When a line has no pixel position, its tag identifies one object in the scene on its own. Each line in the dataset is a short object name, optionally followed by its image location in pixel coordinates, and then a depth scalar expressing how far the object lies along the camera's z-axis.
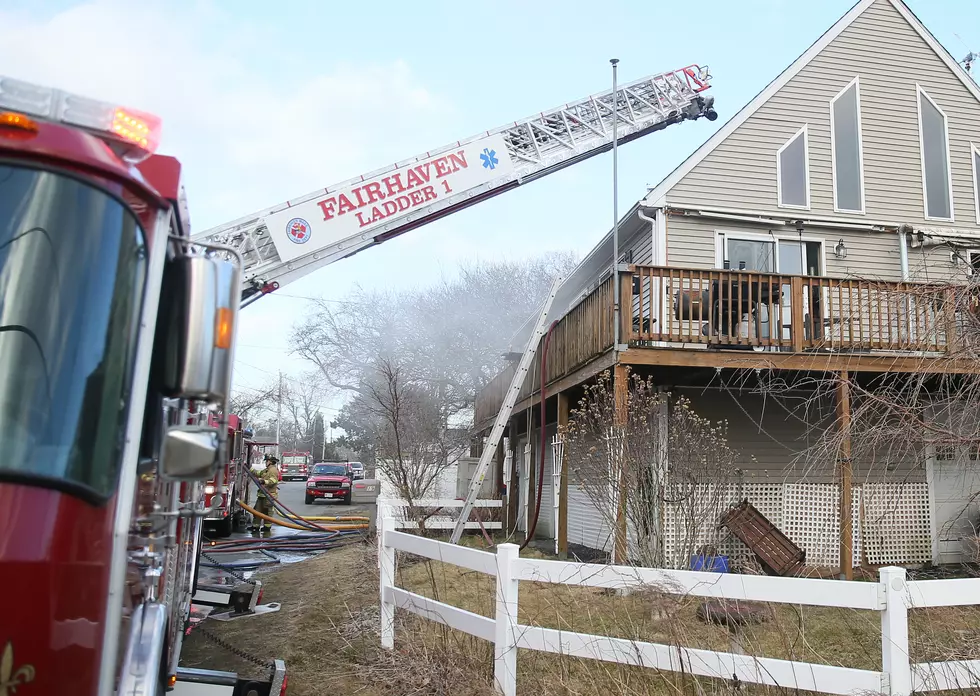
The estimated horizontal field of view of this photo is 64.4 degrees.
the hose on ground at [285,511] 17.00
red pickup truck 33.28
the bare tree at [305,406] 44.31
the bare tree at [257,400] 63.64
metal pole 9.83
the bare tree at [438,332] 39.47
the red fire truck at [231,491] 10.53
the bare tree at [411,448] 13.36
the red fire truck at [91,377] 2.26
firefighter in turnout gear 19.39
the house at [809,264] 10.15
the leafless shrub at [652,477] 8.23
